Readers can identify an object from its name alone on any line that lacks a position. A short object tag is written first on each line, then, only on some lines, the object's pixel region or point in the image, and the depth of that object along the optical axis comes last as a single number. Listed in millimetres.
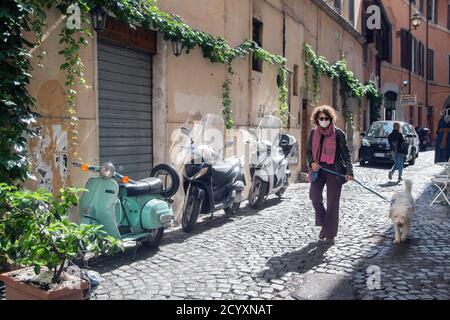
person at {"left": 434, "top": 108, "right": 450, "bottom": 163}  12531
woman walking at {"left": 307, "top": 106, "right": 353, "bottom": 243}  6289
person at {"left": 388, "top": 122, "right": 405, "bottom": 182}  12734
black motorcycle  7039
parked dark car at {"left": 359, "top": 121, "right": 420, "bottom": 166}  17438
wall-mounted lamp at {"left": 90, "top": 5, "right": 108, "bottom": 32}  5758
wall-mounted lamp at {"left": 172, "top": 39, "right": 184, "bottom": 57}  7511
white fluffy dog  6153
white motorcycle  9062
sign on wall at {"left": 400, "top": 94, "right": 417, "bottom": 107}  23791
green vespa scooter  5234
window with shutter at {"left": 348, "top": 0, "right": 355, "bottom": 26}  21172
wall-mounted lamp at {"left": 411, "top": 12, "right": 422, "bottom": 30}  27906
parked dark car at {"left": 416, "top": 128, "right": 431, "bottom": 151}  28766
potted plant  3291
